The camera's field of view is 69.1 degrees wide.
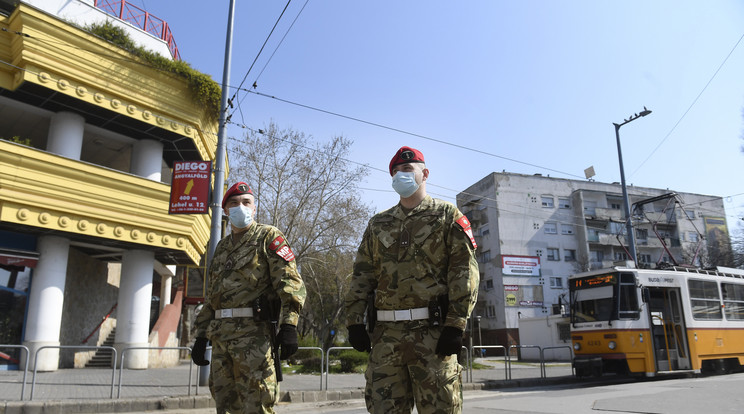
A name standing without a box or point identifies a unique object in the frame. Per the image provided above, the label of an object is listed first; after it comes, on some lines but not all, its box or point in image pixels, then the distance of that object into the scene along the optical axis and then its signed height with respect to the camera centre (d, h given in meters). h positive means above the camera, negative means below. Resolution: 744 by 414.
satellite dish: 47.19 +13.62
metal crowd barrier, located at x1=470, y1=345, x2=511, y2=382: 16.02 -1.02
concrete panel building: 47.78 +8.44
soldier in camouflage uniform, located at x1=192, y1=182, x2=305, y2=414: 4.16 +0.19
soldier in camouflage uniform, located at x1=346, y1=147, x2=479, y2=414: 3.27 +0.23
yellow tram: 13.60 +0.20
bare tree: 27.39 +6.43
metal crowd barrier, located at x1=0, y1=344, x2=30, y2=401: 9.08 -0.74
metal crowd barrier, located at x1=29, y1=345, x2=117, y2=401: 9.06 -0.82
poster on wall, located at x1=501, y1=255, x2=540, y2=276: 47.59 +5.63
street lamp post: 20.64 +6.04
